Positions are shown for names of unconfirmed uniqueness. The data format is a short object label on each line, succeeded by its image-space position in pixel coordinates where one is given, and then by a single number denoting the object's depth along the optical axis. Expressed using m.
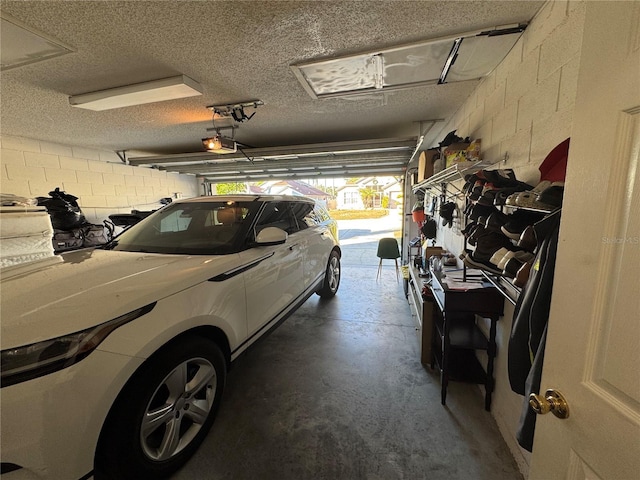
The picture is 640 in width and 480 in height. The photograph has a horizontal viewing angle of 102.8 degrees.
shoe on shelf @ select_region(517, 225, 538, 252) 1.05
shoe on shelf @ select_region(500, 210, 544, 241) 1.19
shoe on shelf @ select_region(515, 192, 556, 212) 0.96
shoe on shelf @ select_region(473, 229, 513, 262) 1.34
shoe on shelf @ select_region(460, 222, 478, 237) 1.59
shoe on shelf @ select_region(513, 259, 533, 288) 1.08
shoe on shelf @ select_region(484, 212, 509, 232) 1.33
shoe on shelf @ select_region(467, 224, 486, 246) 1.43
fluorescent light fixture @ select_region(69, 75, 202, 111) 2.09
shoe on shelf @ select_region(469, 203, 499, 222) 1.49
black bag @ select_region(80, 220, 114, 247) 4.29
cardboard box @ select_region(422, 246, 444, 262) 3.06
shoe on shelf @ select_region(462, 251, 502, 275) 1.36
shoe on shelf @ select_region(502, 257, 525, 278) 1.15
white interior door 0.54
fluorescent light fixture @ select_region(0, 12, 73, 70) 1.46
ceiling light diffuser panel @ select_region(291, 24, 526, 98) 1.65
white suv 0.96
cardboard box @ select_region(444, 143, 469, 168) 2.24
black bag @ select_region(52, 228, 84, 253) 3.96
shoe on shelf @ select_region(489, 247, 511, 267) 1.26
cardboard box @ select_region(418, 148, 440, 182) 3.06
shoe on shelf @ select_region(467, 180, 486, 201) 1.51
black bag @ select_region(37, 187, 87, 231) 3.89
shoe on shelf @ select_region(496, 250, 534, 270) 1.15
